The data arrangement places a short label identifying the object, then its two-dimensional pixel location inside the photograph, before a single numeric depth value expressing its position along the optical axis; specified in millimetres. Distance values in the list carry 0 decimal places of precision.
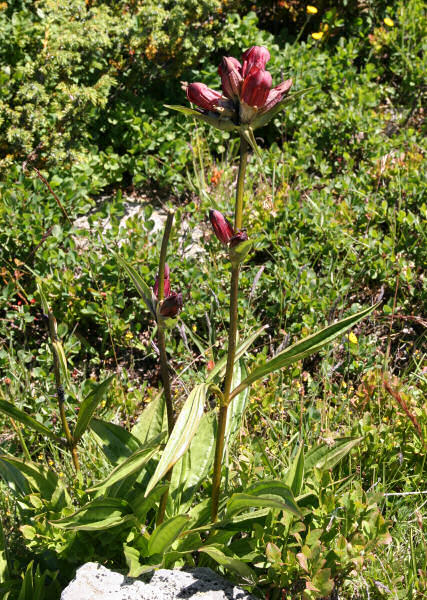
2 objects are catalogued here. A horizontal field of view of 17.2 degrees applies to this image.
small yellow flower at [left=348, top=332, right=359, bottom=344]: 1292
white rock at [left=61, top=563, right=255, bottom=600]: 1015
